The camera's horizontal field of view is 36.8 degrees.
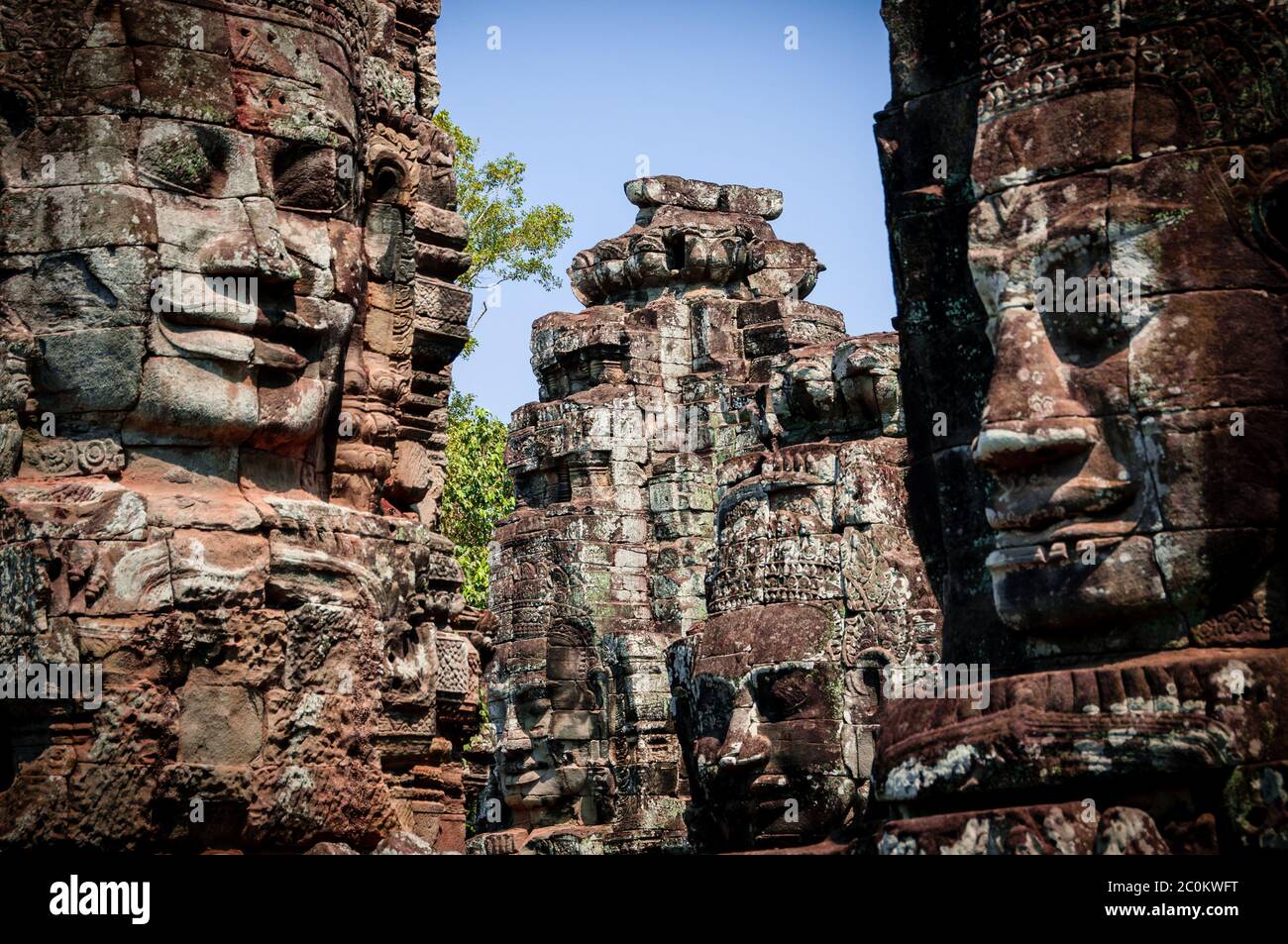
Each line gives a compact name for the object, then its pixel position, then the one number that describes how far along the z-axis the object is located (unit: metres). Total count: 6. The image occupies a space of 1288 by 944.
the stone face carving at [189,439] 7.77
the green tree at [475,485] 30.80
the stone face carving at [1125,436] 6.36
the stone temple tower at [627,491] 22.00
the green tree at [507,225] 32.72
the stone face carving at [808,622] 13.21
